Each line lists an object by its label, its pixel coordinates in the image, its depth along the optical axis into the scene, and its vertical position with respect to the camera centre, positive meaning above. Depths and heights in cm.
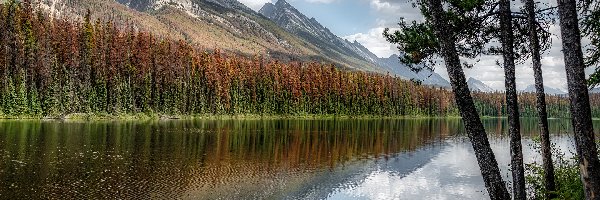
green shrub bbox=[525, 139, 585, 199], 1559 -260
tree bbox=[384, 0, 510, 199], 979 +23
